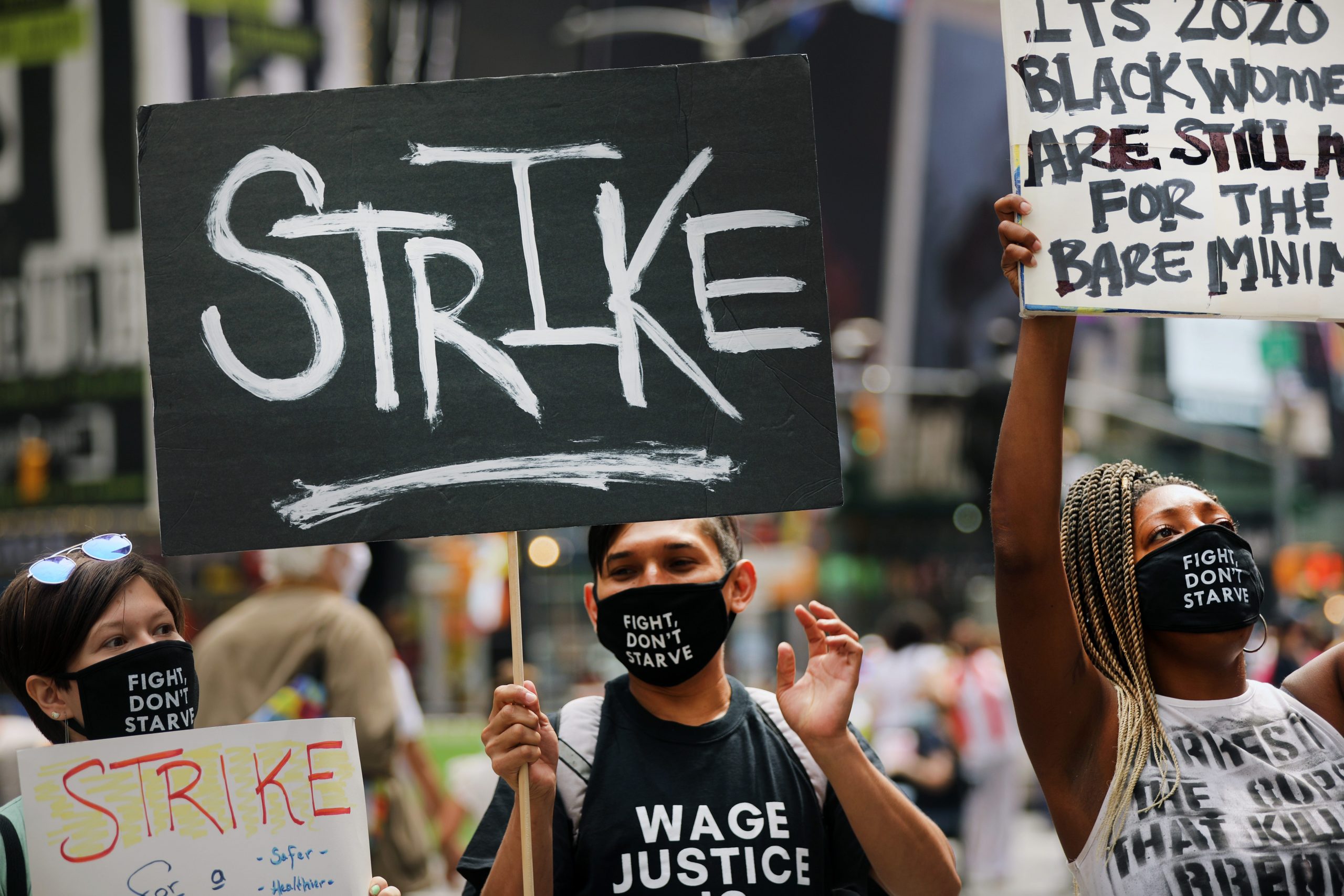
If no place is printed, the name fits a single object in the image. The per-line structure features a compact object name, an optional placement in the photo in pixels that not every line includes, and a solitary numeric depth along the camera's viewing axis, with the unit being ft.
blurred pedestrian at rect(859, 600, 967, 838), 32.55
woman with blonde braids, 8.34
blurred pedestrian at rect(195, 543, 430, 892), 17.40
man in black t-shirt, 8.24
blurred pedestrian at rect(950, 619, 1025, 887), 33.83
